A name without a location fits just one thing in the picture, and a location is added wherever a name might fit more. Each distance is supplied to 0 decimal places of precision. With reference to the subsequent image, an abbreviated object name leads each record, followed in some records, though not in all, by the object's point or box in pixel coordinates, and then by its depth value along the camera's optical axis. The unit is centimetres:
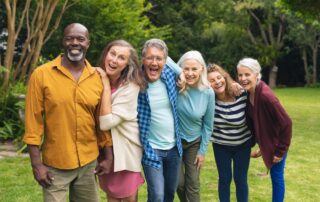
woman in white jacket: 355
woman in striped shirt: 450
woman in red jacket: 438
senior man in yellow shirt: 317
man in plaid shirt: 380
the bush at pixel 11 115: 838
